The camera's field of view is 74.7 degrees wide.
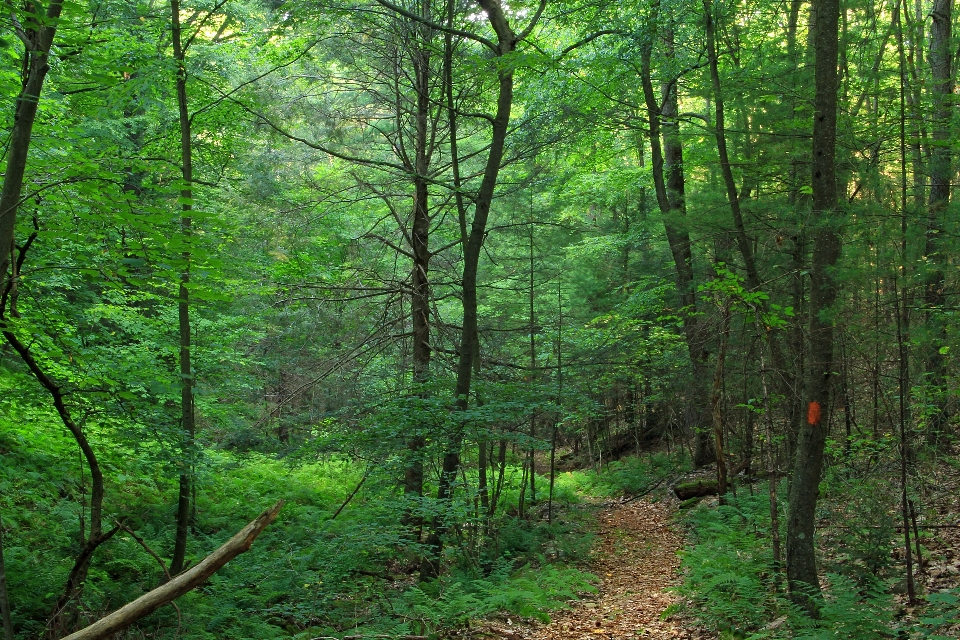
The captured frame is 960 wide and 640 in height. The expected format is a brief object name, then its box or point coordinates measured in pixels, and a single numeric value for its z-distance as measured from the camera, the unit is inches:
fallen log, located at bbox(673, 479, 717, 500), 486.6
